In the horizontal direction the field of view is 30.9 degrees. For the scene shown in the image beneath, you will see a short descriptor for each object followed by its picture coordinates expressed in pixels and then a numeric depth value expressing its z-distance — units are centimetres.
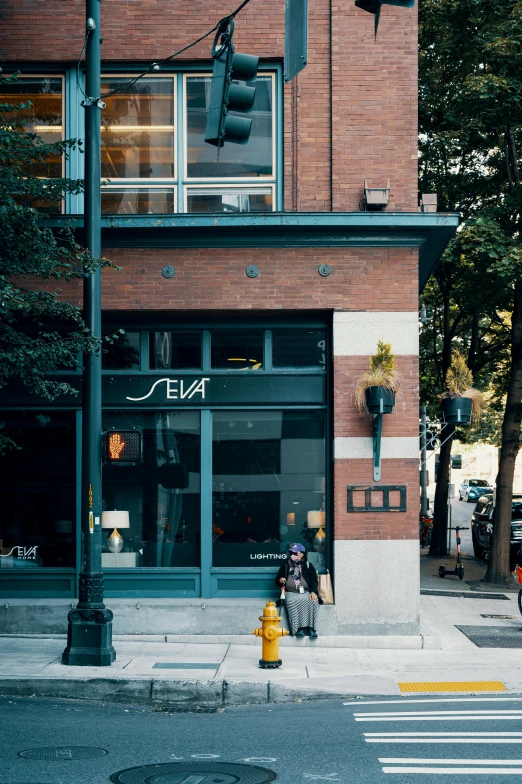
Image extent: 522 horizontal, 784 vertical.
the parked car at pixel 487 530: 2678
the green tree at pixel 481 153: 1906
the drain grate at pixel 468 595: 1903
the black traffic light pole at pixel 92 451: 1116
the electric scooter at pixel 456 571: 2212
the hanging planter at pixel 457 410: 1419
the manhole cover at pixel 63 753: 766
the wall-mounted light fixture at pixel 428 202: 1358
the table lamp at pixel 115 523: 1391
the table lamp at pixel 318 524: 1380
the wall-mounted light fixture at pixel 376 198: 1318
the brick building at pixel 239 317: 1330
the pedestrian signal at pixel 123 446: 1161
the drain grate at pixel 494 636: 1336
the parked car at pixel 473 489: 7161
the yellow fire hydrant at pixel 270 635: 1127
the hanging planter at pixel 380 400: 1277
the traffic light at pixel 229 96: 826
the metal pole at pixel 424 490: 3800
